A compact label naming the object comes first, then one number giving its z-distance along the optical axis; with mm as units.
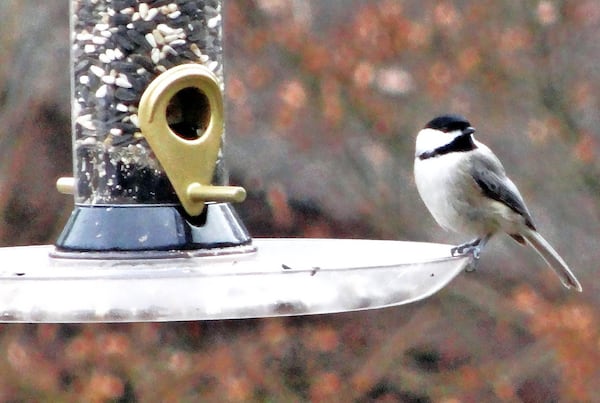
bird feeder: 5645
